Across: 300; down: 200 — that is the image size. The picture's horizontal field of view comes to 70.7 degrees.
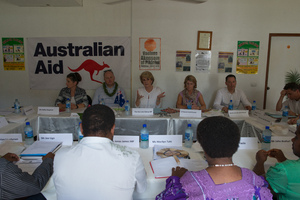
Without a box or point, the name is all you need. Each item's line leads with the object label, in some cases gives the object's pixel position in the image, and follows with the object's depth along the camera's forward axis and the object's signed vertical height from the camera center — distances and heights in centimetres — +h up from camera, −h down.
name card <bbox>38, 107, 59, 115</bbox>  279 -49
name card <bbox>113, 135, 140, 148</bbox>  177 -55
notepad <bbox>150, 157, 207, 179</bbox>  134 -60
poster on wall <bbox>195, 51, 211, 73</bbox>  418 +30
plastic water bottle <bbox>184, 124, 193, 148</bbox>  178 -53
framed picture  410 +70
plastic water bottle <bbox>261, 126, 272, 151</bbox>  174 -52
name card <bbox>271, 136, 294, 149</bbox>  180 -55
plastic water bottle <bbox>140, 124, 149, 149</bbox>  175 -54
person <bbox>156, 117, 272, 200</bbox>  88 -43
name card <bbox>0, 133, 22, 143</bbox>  177 -54
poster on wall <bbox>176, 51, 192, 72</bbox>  416 +29
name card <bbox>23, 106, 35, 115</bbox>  271 -49
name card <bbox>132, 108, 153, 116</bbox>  284 -48
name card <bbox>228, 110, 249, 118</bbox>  281 -48
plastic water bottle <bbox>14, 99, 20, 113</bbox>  278 -45
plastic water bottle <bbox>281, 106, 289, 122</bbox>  254 -46
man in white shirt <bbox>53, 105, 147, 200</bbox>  96 -44
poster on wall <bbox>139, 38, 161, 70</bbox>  409 +41
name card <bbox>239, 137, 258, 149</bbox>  177 -55
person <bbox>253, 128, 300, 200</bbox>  101 -49
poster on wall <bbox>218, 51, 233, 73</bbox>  419 +28
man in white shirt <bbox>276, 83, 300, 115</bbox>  291 -30
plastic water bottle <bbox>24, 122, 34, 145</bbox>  180 -53
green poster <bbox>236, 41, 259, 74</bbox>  417 +39
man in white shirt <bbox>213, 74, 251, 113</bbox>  355 -35
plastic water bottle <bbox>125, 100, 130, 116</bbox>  288 -47
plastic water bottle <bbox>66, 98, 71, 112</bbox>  293 -44
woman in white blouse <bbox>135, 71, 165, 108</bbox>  352 -32
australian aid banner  413 +28
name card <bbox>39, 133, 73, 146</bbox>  178 -54
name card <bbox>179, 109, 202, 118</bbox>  272 -48
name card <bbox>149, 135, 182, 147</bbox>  178 -54
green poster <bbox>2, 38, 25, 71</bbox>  416 +39
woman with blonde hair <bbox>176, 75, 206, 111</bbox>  344 -33
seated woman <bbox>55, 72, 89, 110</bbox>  339 -33
